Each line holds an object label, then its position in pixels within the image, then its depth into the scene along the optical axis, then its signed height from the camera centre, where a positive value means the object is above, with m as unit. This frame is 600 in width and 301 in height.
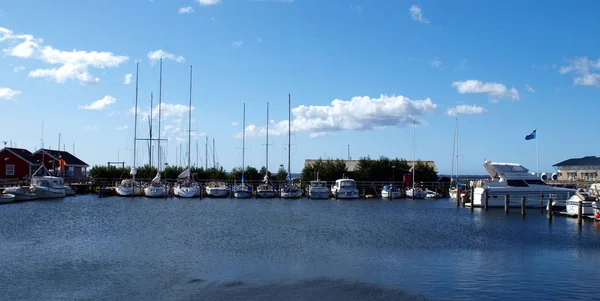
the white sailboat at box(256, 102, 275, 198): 75.31 -2.39
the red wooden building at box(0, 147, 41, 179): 80.31 +0.93
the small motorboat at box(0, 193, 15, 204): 60.19 -2.88
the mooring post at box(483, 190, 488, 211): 56.53 -2.54
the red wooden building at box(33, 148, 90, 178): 84.39 +1.44
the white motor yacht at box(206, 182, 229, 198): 75.44 -2.54
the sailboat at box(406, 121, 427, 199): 78.50 -2.62
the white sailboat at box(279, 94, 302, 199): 74.62 -2.48
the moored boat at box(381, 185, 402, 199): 79.06 -2.57
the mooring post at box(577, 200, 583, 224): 41.78 -2.64
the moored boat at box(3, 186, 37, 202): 62.84 -2.49
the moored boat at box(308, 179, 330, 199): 75.38 -2.47
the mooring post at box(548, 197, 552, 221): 46.00 -2.93
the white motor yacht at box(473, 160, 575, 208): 57.56 -1.43
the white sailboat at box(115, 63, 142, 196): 75.81 -2.14
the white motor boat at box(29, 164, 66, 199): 67.31 -1.88
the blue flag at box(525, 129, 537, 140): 62.22 +4.33
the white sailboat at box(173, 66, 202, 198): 74.19 -1.95
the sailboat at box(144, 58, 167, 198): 73.75 -2.45
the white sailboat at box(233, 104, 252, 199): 75.12 -2.54
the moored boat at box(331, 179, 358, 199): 75.12 -2.17
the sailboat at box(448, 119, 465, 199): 79.88 -2.46
